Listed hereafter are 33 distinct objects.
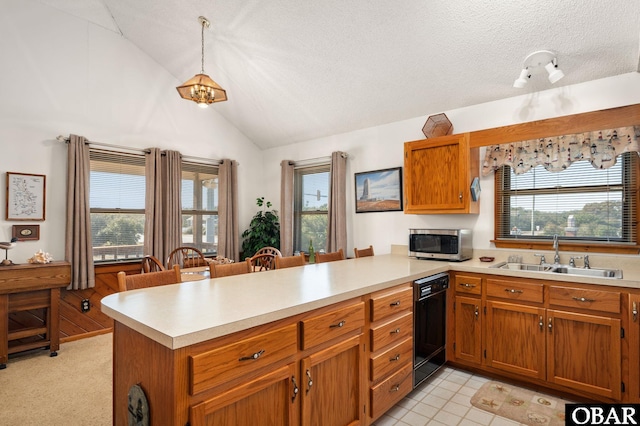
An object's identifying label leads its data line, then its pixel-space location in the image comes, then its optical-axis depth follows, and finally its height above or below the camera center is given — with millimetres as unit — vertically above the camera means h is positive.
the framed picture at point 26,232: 3422 -153
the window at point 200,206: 4770 +161
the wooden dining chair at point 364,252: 3540 -381
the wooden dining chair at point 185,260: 4289 -558
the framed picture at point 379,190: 3979 +327
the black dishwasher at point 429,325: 2430 -839
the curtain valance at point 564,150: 2652 +575
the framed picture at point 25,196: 3395 +216
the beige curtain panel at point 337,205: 4316 +157
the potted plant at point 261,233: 5152 -241
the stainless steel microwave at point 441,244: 3078 -256
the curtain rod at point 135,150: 3670 +844
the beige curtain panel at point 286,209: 4980 +121
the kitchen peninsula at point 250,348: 1155 -528
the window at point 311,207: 4875 +155
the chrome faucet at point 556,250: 2859 -287
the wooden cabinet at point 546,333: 2223 -847
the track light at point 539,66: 2498 +1211
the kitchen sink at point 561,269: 2599 -429
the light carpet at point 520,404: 2189 -1305
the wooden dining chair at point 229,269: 2304 -371
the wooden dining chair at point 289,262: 2736 -372
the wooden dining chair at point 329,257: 3189 -385
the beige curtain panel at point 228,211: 4906 +92
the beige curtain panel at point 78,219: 3643 -19
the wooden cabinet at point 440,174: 3135 +416
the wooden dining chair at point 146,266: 3374 -498
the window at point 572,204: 2703 +117
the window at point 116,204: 3986 +159
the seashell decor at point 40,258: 3317 -400
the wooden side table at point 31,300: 3041 -794
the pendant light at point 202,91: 2922 +1128
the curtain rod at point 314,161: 4645 +806
